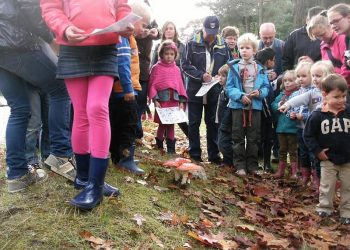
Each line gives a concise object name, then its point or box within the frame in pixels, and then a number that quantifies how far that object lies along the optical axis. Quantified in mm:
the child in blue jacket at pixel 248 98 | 6035
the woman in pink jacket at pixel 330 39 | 5668
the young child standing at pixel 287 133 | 6203
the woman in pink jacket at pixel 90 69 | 3191
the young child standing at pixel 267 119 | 6633
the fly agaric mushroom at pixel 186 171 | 4367
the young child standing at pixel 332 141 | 4570
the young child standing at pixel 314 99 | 5305
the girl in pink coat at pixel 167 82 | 6215
